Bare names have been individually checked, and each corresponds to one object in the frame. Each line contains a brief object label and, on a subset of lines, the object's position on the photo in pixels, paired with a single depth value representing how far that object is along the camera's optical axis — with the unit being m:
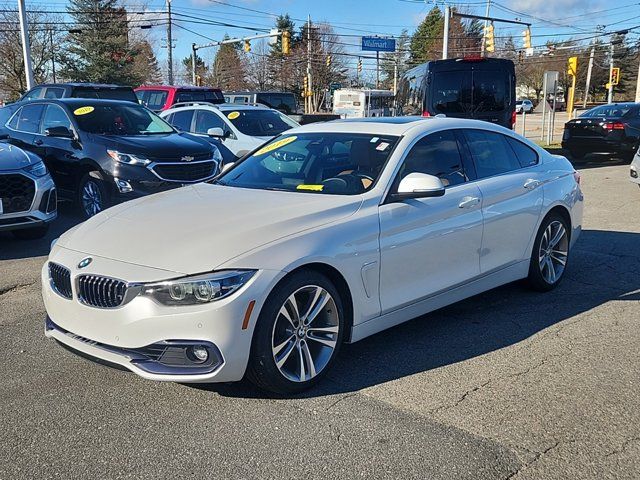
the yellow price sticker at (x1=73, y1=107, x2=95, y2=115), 9.47
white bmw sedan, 3.38
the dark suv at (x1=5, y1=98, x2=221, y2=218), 8.66
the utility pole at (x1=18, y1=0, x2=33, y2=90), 21.76
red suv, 16.95
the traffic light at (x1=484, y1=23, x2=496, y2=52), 32.06
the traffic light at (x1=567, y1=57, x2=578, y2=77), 24.42
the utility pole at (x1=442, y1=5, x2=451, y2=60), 29.28
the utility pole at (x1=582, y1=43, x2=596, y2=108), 61.62
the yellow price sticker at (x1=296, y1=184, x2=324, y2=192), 4.44
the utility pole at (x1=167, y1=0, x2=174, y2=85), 43.66
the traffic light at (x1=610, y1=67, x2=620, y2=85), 37.37
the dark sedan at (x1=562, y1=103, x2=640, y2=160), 17.02
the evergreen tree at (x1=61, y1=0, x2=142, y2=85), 51.09
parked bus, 41.27
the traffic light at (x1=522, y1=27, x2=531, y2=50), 33.69
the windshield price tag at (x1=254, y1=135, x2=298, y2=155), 5.21
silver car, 7.01
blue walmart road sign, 35.94
